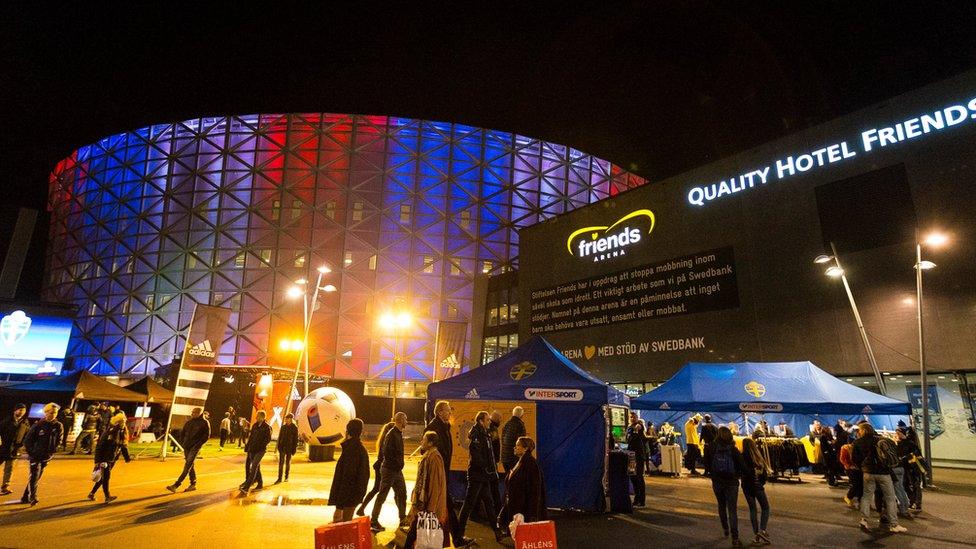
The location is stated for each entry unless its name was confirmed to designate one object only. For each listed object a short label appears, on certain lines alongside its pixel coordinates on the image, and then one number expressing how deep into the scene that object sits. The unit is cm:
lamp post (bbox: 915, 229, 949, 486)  1424
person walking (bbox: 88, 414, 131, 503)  983
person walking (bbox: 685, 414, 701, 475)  1750
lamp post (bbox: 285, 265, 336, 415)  1834
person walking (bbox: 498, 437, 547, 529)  653
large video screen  4028
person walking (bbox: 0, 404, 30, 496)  1083
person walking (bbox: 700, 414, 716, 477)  998
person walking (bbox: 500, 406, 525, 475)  913
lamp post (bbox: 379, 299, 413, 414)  3872
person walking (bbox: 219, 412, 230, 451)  2414
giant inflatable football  1644
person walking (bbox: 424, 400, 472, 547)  841
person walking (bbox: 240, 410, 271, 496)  1110
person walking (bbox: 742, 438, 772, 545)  802
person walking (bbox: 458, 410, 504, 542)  795
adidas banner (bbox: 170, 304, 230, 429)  1798
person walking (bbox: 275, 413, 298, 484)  1313
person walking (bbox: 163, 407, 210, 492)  1138
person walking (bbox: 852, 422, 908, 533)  890
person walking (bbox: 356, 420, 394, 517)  820
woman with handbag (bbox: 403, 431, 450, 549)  591
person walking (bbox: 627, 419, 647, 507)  1122
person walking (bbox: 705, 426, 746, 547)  793
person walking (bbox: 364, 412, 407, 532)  802
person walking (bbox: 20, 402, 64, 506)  966
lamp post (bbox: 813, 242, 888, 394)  1636
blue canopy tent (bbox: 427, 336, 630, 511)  1024
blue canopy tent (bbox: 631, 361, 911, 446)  1391
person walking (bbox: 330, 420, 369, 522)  668
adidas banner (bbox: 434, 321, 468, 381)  2609
